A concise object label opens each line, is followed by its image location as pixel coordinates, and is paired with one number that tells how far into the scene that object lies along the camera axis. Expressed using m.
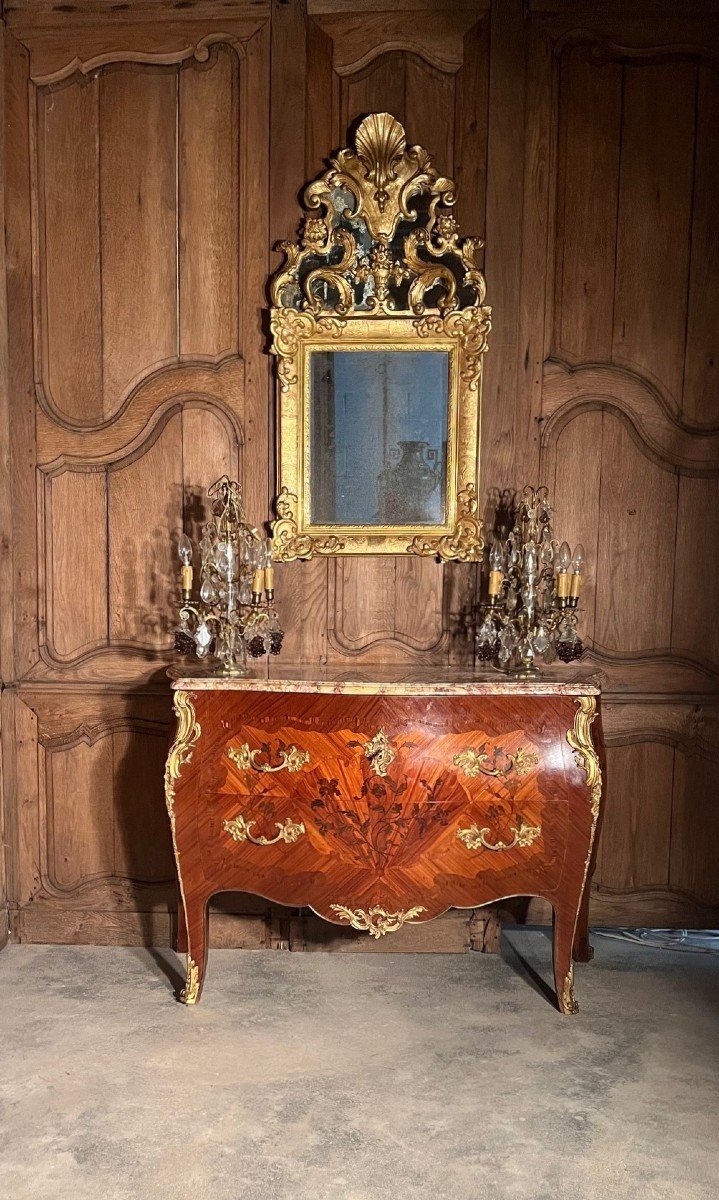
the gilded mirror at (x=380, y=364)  3.16
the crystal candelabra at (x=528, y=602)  2.97
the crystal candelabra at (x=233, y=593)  2.95
